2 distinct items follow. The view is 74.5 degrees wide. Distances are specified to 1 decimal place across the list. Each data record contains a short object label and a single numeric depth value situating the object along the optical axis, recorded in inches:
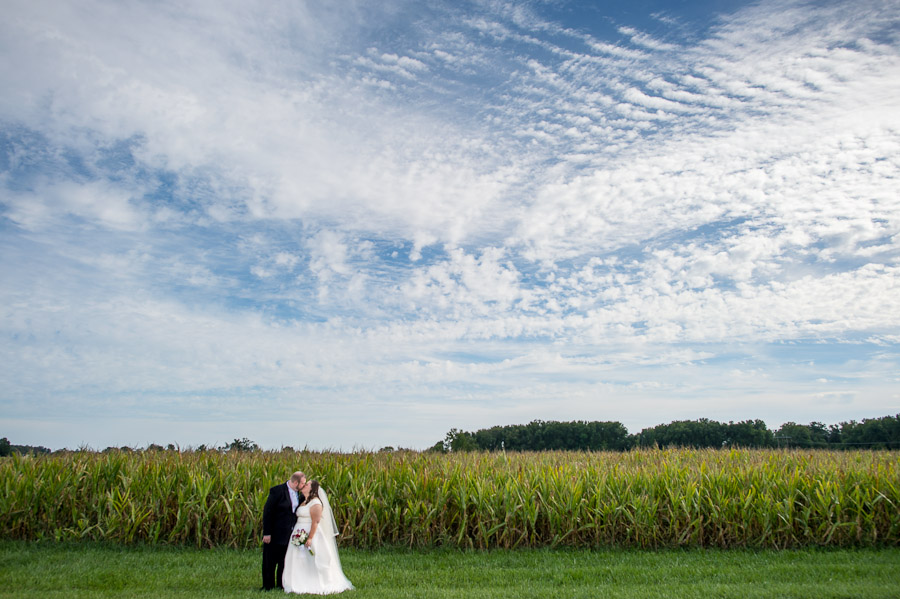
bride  332.2
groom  344.2
